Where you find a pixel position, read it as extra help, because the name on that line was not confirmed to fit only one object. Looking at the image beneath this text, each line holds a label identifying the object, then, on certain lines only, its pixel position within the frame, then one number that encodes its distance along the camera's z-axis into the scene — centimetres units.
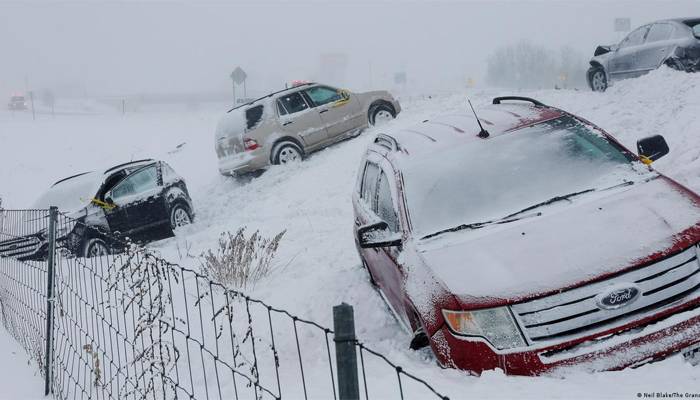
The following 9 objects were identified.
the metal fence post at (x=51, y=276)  446
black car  1022
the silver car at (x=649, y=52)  1134
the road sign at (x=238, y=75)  2455
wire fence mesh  404
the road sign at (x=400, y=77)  4384
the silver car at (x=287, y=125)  1380
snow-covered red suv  330
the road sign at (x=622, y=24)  1969
